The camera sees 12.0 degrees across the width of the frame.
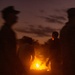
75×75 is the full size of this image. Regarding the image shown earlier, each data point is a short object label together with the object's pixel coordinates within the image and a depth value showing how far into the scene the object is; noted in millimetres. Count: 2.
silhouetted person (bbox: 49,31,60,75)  10695
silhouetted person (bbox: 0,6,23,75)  6371
